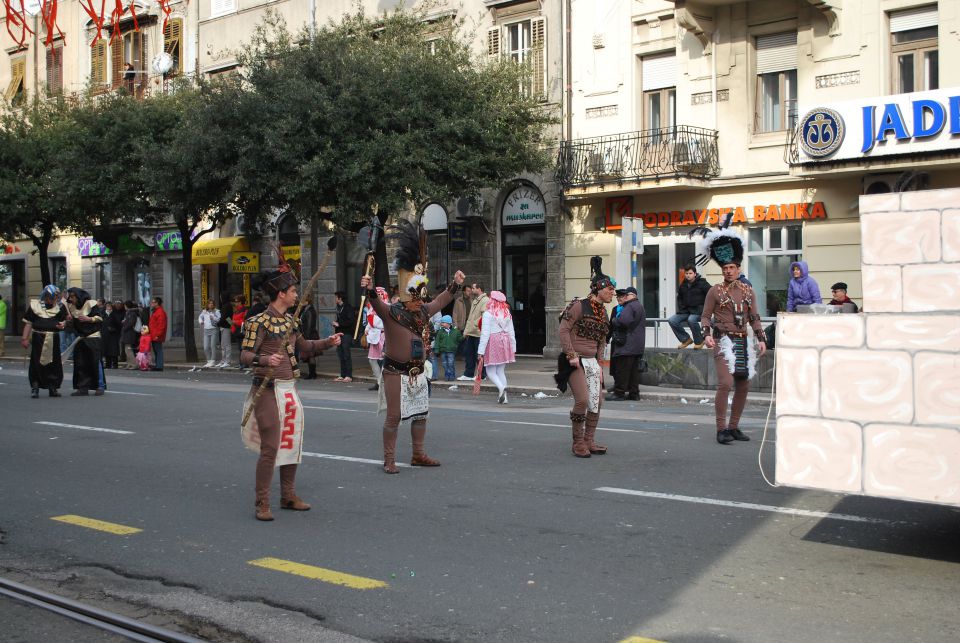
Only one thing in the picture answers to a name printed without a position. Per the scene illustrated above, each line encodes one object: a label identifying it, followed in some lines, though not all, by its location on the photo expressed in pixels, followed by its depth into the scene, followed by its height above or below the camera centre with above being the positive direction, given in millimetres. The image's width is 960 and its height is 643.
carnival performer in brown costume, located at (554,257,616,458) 10102 -442
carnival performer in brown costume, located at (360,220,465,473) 9352 -433
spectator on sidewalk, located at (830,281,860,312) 17094 +173
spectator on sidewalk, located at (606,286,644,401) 16672 -559
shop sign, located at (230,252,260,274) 30719 +1450
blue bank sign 18844 +3235
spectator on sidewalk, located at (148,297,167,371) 25391 -336
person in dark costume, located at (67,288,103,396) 16812 -463
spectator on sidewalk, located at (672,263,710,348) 19047 +140
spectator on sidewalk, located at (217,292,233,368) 25391 -596
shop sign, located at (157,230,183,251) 35562 +2484
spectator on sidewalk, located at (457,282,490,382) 18797 -375
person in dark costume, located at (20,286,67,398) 16781 -347
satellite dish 34000 +7989
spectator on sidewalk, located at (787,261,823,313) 17922 +289
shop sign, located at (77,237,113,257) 38125 +2462
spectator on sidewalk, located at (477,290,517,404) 16625 -486
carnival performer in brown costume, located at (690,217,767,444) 10758 -167
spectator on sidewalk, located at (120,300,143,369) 26234 -332
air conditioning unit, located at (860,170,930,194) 19922 +2296
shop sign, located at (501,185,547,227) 26484 +2532
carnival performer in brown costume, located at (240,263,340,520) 7535 -505
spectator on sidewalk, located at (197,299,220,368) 25422 -355
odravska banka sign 21766 +1941
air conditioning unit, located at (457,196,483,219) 26938 +2536
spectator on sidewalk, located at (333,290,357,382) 21375 -278
